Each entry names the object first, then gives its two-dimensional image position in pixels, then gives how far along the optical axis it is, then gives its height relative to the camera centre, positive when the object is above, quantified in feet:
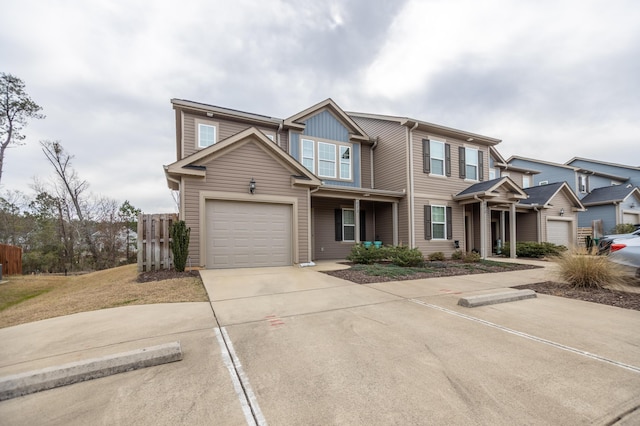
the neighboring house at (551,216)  50.08 +0.35
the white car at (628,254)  20.31 -2.83
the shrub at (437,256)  37.58 -5.13
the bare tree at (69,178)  61.16 +10.51
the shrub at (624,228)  55.26 -2.32
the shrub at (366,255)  33.19 -4.27
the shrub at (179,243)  24.41 -1.93
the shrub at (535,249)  42.29 -4.92
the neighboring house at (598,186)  62.85 +7.94
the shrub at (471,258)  36.61 -5.35
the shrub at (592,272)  19.27 -3.88
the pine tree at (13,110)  56.54 +24.19
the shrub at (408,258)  30.35 -4.30
